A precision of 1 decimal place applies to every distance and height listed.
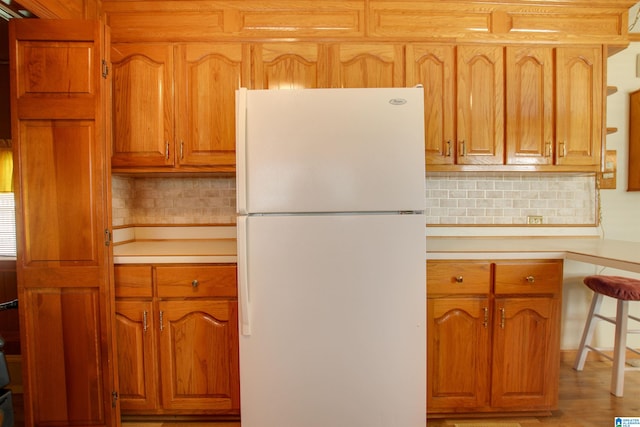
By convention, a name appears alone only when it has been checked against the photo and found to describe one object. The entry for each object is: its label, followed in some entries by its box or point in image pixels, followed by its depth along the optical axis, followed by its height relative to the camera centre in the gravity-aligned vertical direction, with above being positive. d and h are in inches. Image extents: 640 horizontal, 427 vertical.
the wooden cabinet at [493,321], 63.0 -24.1
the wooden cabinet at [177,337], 62.4 -26.7
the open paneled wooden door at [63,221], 56.2 -3.7
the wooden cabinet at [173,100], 72.1 +22.5
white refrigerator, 51.5 -9.4
